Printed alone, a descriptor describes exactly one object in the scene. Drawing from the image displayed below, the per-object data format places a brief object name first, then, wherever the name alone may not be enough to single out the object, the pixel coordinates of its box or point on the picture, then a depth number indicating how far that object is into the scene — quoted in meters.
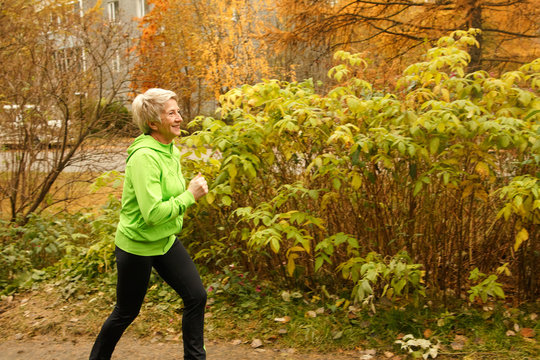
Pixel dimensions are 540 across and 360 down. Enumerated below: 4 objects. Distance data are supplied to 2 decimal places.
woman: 3.13
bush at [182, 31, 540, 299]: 3.89
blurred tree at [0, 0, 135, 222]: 7.27
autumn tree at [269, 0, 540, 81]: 8.88
